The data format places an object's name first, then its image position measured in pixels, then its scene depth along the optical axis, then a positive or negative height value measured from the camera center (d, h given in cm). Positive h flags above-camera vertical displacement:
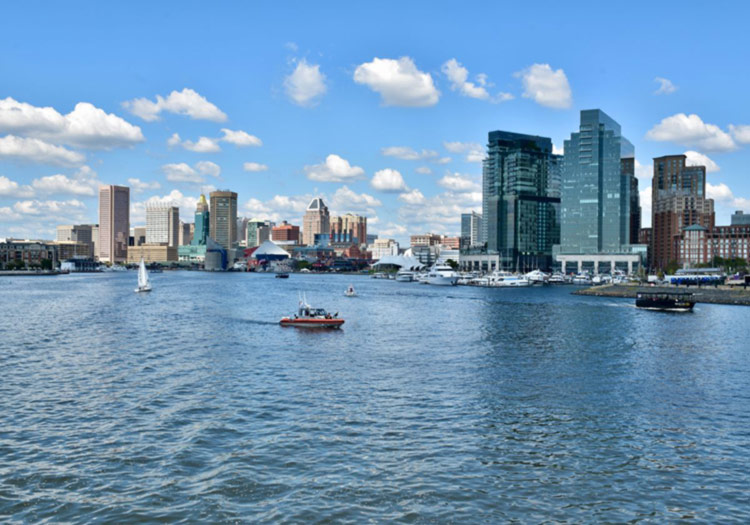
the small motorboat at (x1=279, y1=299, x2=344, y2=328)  7819 -751
